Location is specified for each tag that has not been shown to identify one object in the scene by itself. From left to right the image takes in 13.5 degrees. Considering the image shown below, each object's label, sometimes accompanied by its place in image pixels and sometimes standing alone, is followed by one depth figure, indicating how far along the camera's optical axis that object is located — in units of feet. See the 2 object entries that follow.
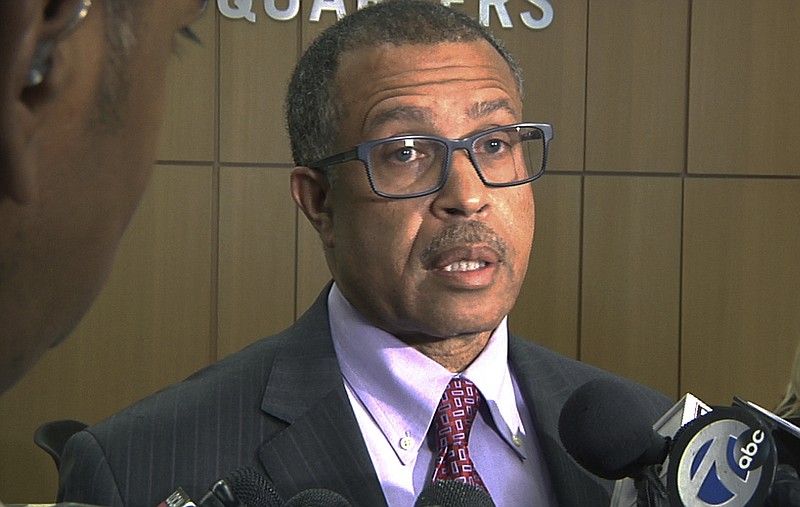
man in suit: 7.04
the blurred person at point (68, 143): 2.99
